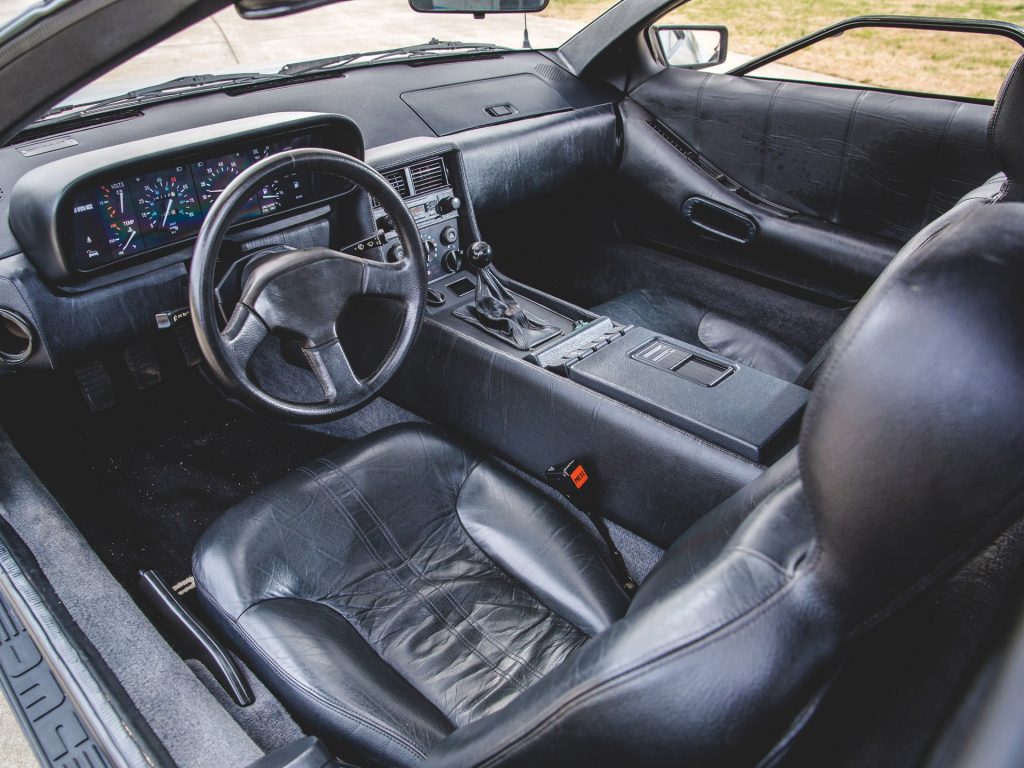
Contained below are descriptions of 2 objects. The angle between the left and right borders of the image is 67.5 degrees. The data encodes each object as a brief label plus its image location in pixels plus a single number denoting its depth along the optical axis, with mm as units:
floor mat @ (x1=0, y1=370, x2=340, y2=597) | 2033
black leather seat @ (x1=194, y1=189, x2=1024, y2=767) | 542
